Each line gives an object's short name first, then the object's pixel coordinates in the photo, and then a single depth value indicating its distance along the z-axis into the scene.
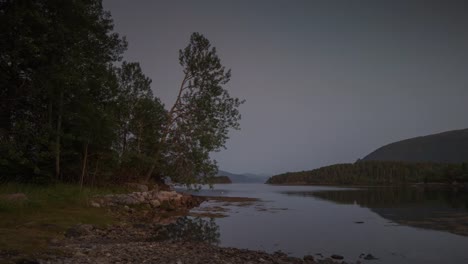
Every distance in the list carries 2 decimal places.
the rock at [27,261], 9.46
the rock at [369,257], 16.38
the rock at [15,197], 19.00
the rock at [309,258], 15.21
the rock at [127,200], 29.83
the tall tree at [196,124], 41.12
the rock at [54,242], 12.95
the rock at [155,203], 33.97
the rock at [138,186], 38.34
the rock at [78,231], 16.23
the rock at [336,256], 16.31
